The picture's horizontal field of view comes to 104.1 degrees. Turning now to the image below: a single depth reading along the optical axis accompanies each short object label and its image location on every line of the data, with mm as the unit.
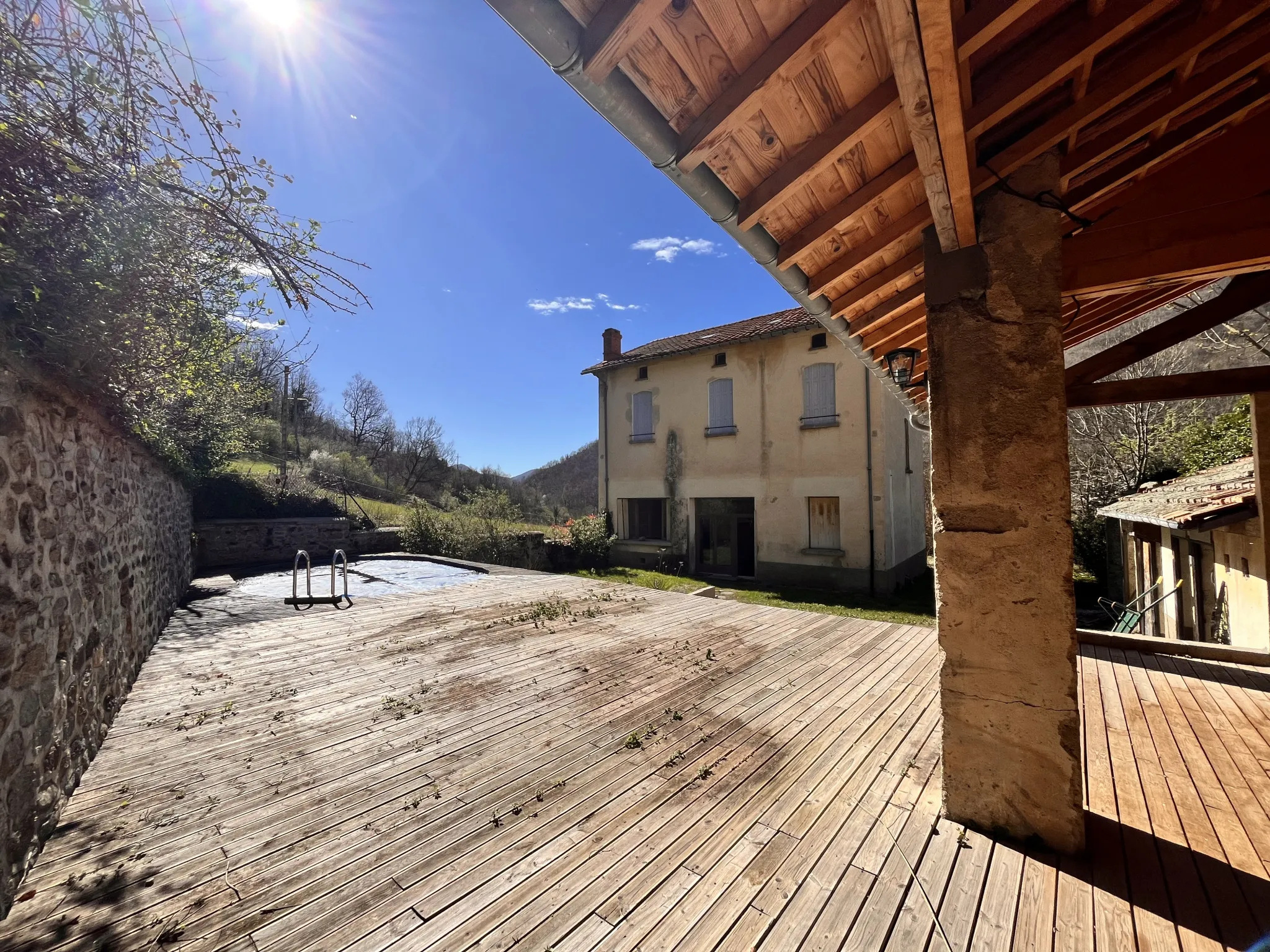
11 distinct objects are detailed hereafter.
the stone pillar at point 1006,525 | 2014
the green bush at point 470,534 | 12828
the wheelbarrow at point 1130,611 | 7957
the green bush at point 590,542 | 14734
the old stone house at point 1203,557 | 5078
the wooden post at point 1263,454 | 3910
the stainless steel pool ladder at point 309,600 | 6816
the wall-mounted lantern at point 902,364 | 4035
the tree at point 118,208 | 2148
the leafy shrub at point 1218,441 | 9367
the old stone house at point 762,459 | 11508
